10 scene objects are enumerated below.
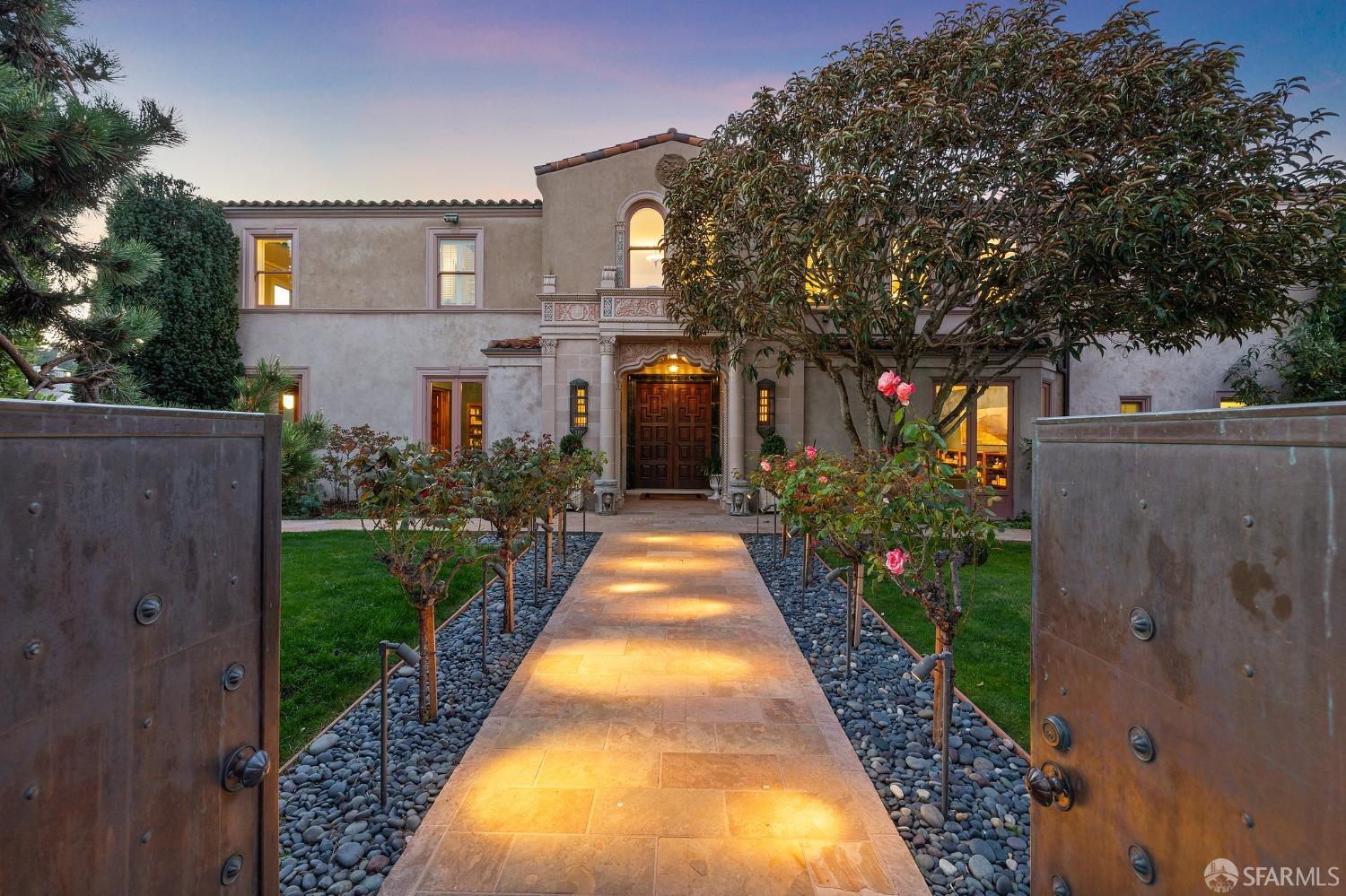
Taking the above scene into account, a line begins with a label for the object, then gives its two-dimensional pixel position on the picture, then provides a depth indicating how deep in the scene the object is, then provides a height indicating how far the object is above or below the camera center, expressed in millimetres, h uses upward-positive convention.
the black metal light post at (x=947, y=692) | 2826 -1266
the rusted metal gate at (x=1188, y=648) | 913 -388
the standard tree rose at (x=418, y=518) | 3807 -501
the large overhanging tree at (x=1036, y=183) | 6867 +3377
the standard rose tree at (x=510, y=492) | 5484 -456
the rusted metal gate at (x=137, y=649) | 960 -408
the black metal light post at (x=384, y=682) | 2865 -1217
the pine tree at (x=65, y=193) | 3246 +1573
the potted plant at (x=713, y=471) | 14375 -611
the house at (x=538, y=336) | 12852 +2546
